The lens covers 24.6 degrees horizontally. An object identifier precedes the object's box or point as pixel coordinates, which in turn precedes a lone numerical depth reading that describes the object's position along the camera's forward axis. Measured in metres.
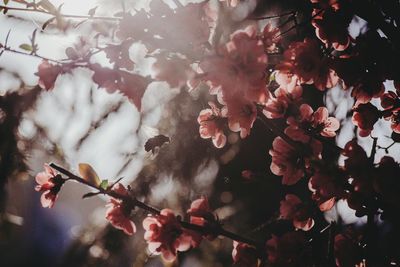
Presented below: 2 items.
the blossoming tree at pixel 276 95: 0.61
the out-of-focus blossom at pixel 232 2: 0.67
